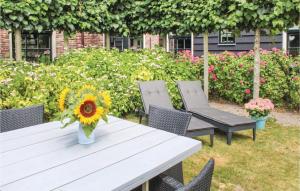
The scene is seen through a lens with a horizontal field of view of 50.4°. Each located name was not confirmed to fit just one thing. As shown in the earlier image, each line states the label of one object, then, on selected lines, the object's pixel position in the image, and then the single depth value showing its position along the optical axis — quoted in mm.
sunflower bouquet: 2490
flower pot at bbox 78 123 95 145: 2584
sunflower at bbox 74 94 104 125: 2482
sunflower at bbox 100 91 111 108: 2633
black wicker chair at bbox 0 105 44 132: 3254
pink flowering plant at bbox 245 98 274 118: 6090
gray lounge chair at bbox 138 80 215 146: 5402
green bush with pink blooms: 7613
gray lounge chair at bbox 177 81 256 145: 5322
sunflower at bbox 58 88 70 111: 2676
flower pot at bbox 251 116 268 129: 6234
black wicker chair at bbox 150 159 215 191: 1717
